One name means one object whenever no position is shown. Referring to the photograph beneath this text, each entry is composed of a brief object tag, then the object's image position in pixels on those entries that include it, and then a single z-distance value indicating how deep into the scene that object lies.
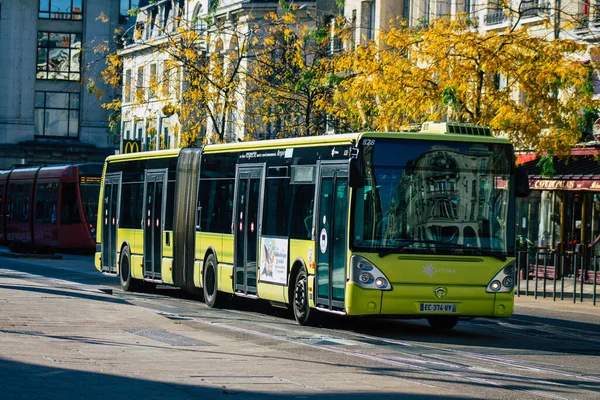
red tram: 49.97
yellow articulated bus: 18.94
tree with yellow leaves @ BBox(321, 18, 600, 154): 30.59
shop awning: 36.31
